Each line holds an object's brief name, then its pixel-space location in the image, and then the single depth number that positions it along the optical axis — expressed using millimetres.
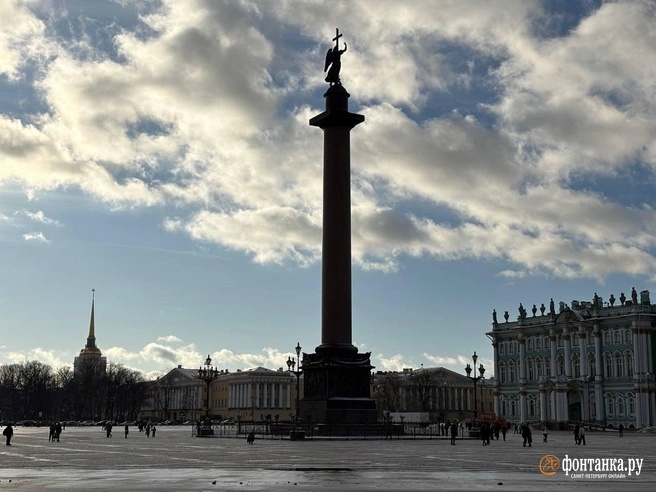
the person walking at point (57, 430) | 61719
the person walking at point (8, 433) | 53881
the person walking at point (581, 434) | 52188
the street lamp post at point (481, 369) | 81250
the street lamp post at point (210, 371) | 77938
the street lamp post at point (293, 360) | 73031
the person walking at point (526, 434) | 51750
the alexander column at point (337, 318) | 60094
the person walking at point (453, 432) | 53116
